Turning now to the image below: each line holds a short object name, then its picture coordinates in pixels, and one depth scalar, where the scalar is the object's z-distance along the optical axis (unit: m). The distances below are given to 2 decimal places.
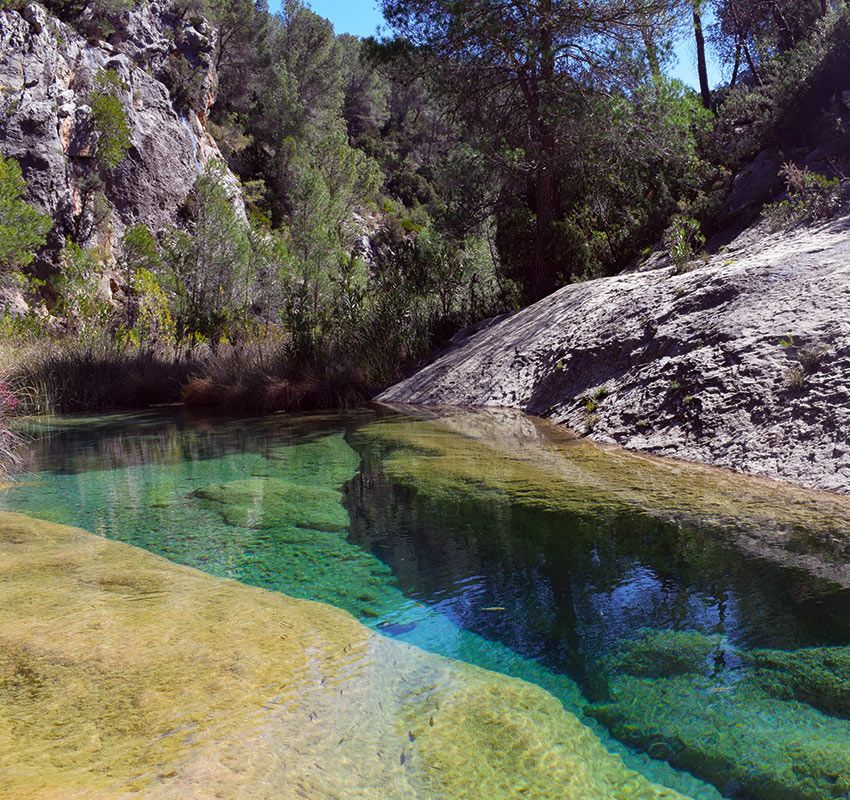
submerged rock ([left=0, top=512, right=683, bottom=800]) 1.57
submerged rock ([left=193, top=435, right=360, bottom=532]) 4.06
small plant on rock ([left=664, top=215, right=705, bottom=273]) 8.74
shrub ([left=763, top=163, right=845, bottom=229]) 8.68
